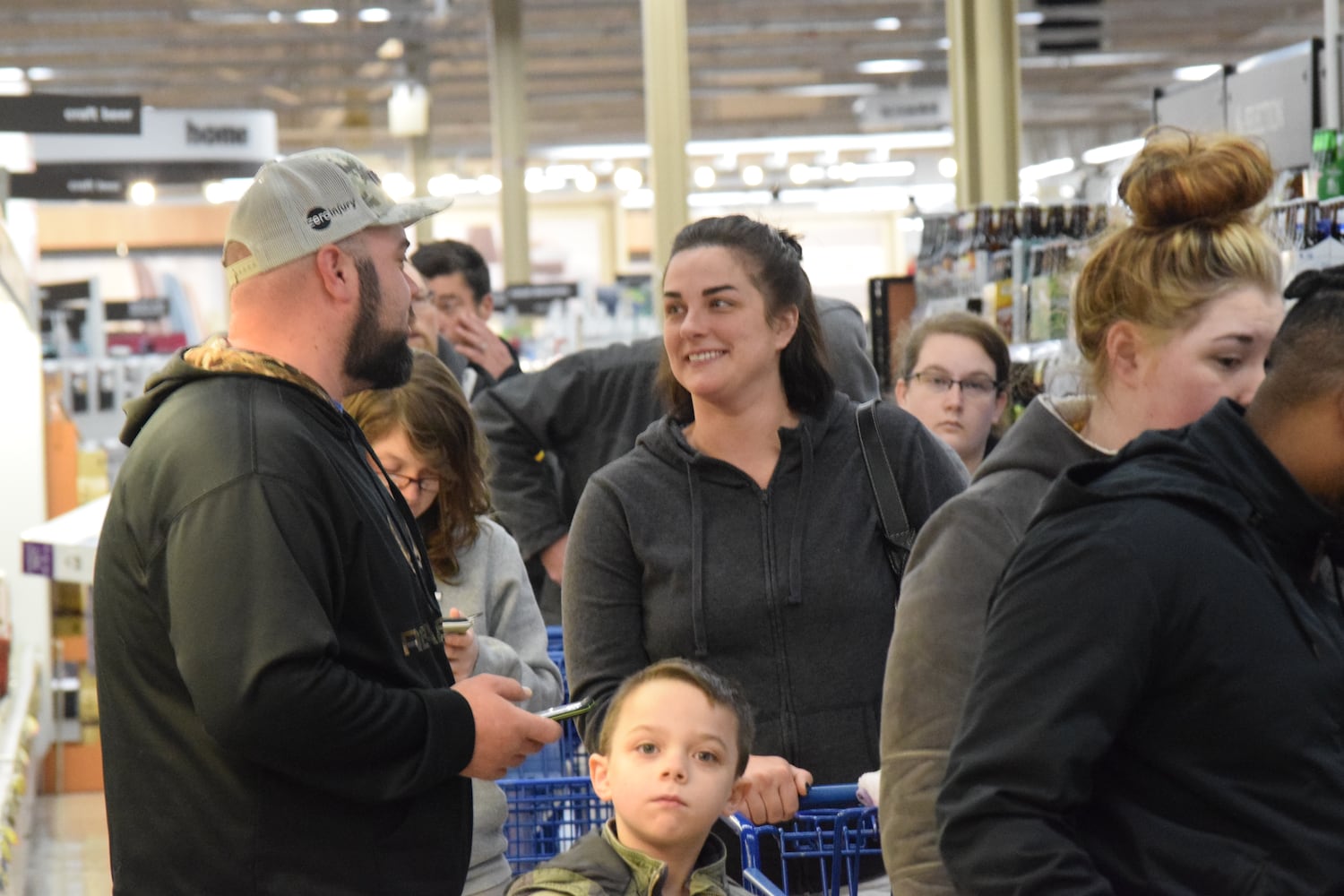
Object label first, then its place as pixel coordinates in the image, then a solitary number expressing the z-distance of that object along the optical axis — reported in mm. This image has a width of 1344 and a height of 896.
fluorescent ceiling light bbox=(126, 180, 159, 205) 22984
